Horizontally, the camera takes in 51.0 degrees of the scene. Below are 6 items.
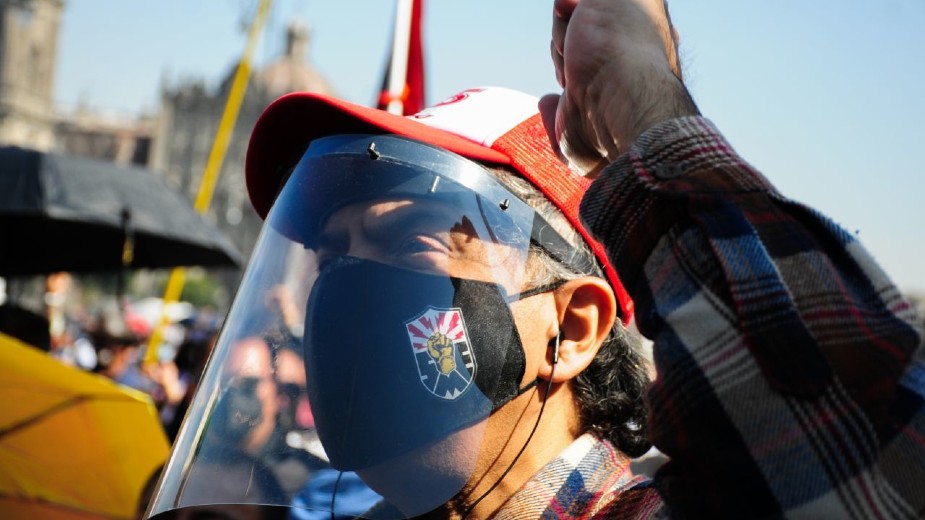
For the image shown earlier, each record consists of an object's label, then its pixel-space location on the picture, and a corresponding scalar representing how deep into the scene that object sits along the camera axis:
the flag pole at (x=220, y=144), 8.59
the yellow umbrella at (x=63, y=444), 3.36
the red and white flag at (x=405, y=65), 4.67
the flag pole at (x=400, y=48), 4.67
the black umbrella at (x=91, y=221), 5.61
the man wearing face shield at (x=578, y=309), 0.98
